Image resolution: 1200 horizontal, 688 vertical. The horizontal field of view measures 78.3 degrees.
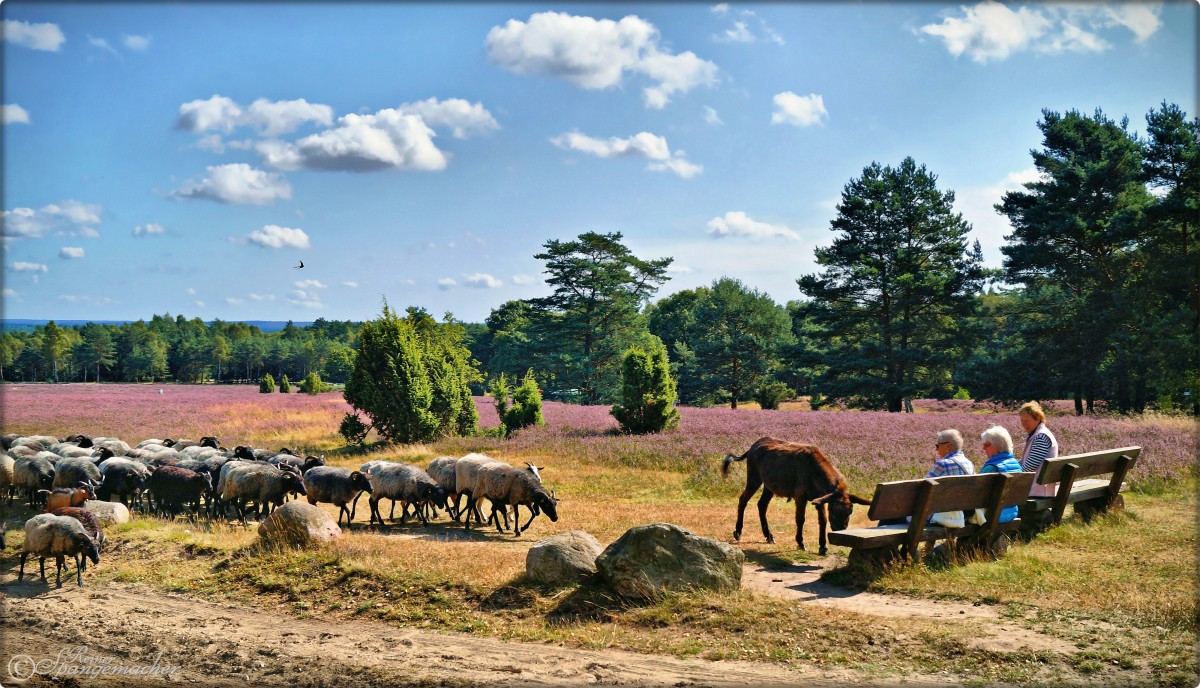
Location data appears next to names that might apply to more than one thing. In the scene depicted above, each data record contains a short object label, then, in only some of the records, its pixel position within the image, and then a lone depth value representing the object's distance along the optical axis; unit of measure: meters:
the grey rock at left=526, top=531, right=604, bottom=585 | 9.77
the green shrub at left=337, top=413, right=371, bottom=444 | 31.47
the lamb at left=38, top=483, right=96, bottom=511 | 14.58
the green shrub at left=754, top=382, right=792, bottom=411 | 54.62
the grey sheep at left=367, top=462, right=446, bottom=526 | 16.16
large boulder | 9.02
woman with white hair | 9.90
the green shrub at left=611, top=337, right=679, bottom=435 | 29.59
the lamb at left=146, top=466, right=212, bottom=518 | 16.95
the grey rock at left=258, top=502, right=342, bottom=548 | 12.20
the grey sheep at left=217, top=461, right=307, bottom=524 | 16.59
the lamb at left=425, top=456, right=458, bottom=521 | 17.23
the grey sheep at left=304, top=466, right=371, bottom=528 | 16.02
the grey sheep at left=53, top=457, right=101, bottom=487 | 17.19
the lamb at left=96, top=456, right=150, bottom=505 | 17.50
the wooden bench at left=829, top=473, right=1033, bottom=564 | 8.88
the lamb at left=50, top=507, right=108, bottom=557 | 12.52
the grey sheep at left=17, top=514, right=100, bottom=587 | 11.60
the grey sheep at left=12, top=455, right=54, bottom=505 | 18.22
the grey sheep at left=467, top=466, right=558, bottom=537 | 14.83
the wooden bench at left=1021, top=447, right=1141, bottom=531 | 10.80
